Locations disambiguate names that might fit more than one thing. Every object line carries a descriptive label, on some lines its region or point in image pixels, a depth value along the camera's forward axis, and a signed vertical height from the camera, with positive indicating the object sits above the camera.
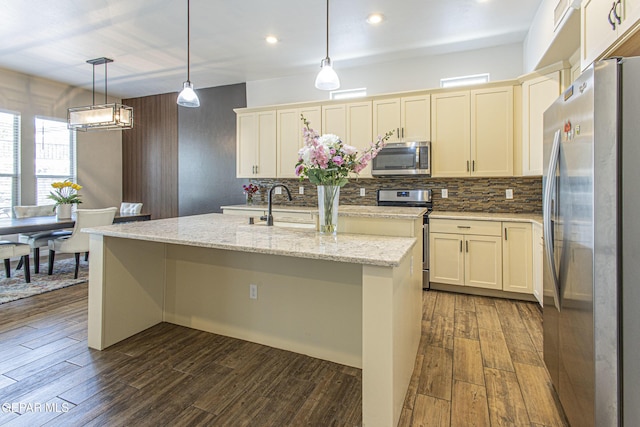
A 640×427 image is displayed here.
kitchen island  1.56 -0.56
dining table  3.45 -0.16
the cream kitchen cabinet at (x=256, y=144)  5.07 +0.99
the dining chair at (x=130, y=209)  5.44 +0.00
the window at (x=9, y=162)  4.98 +0.71
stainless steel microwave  4.03 +0.61
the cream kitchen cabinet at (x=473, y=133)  3.77 +0.88
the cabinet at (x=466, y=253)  3.60 -0.48
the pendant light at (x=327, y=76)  2.66 +1.05
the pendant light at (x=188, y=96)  3.06 +1.03
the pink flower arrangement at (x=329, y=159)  2.01 +0.30
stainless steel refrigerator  1.19 -0.12
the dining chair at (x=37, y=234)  4.31 -0.34
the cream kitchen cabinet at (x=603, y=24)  1.53 +0.96
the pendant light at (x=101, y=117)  4.18 +1.17
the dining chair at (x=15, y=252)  3.72 -0.49
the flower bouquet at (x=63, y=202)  4.13 +0.08
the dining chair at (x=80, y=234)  4.00 -0.31
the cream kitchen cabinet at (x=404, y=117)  4.10 +1.14
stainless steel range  4.30 +0.14
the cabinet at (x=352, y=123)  4.41 +1.16
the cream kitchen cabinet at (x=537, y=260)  3.15 -0.49
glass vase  2.11 +0.00
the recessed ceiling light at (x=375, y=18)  3.36 +1.94
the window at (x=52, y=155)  5.41 +0.91
